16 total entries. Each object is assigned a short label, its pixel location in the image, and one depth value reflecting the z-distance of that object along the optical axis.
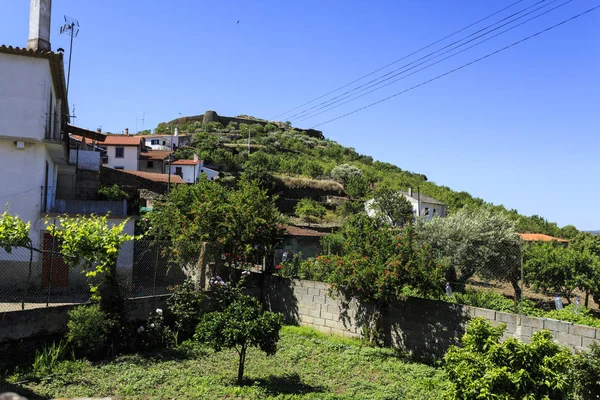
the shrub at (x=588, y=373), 8.75
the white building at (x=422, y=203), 53.09
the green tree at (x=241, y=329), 9.73
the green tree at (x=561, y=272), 23.47
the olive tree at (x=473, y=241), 19.39
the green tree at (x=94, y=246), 11.25
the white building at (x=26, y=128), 16.94
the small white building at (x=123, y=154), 46.50
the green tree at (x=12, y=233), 10.73
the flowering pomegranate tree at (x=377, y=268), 12.19
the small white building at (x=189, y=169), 48.59
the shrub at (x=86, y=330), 10.66
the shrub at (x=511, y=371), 6.63
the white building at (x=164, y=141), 61.99
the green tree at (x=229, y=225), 15.87
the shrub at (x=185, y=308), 13.16
